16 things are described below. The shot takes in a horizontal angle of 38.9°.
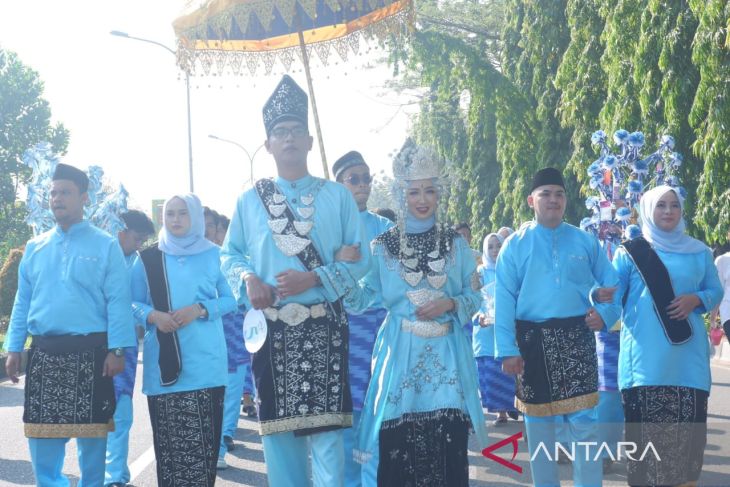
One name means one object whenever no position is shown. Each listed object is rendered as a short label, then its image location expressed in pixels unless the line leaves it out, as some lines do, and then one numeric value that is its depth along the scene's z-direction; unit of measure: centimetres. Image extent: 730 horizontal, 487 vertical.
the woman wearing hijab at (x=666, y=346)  621
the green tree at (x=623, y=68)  1705
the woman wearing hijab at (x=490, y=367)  1011
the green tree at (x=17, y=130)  4847
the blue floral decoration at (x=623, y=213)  856
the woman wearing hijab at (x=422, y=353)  548
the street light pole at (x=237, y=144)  3984
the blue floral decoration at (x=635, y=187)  870
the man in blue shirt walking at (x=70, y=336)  622
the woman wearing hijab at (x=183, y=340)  607
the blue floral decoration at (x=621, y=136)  897
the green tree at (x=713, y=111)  1416
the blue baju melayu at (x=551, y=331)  607
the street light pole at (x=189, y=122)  2490
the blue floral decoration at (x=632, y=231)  798
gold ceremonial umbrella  700
